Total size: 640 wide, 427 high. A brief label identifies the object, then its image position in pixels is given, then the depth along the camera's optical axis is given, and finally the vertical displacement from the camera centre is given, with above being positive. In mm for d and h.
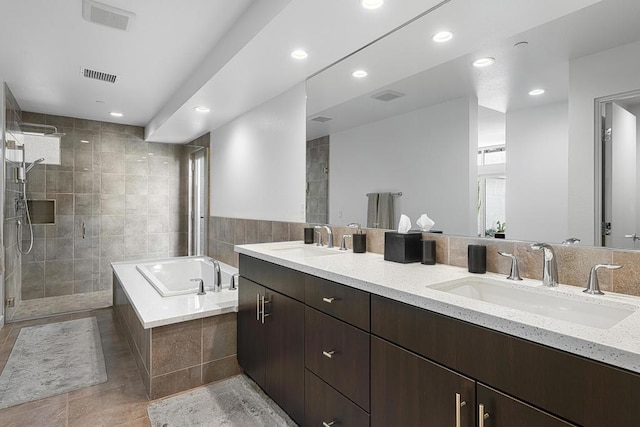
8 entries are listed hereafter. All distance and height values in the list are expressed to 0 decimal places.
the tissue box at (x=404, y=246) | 1779 -176
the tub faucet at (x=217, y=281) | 2850 -563
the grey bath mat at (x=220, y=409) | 1980 -1176
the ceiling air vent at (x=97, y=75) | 3170 +1260
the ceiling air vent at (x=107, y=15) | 2139 +1246
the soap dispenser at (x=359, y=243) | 2227 -196
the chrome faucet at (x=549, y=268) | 1294 -206
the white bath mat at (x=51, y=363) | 2312 -1157
